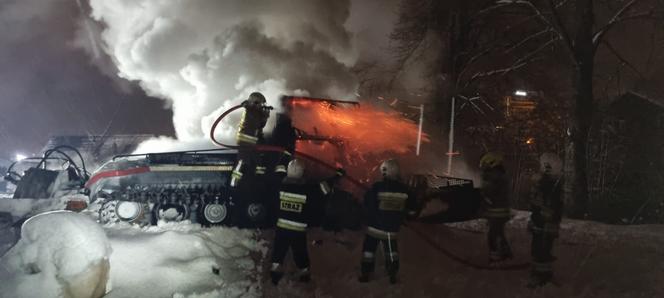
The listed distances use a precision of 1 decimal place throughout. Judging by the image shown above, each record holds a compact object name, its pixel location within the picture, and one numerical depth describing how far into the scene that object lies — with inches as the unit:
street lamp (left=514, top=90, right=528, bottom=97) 684.1
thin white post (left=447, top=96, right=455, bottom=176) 457.2
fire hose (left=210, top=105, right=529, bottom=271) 235.6
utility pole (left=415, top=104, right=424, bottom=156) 402.7
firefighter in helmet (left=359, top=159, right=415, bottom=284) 228.0
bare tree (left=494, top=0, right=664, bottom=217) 409.1
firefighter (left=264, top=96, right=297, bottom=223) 291.4
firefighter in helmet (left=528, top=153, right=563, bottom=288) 219.0
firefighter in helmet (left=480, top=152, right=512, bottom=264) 246.4
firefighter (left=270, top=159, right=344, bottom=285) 229.0
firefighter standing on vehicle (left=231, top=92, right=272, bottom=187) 300.7
